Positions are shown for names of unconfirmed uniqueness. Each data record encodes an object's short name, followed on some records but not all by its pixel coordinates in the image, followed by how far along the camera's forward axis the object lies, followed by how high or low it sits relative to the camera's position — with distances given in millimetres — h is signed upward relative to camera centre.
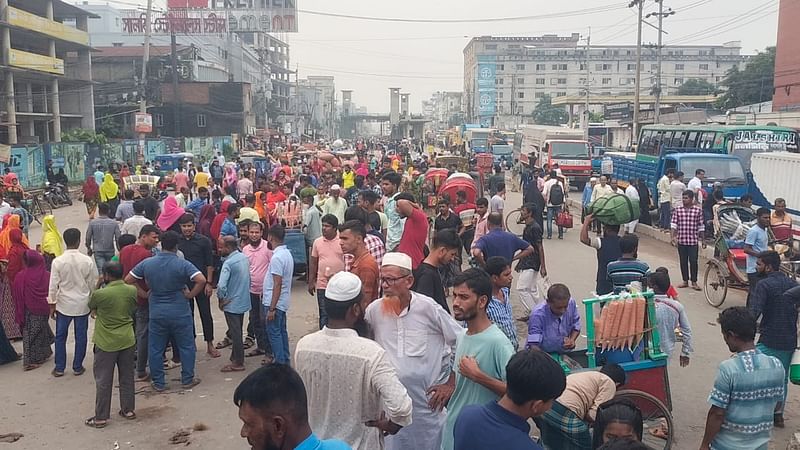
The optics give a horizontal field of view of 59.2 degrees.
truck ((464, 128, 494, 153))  50188 +30
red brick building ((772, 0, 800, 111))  40875 +4783
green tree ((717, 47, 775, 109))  52938 +4288
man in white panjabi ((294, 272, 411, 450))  3535 -1218
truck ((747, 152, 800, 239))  14312 -841
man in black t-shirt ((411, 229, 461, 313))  5141 -939
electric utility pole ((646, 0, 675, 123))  37625 +6303
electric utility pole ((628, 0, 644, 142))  36938 +4758
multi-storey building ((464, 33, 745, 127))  111688 +11045
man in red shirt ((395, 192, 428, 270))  7699 -1026
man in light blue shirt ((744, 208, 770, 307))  9312 -1364
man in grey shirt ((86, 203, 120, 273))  10094 -1357
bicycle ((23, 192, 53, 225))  21250 -2157
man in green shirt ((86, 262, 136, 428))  6371 -1828
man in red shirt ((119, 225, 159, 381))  7516 -1272
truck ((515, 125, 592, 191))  29766 -742
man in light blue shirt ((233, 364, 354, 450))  2508 -978
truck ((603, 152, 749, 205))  16766 -697
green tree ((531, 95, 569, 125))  89875 +3129
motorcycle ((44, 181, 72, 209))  24828 -1963
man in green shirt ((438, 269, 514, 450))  3707 -1132
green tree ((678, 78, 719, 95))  77875 +5852
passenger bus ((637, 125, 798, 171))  19172 -11
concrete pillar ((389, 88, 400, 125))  106875 +5419
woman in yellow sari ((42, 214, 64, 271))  9516 -1381
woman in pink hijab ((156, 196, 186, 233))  10883 -1179
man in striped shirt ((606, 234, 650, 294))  6742 -1264
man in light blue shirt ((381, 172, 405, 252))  9531 -1051
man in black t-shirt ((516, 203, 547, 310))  8625 -1720
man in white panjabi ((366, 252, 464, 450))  4176 -1205
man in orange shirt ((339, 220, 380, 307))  5801 -974
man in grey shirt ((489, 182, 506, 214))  13400 -1216
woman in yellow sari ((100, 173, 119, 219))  16953 -1247
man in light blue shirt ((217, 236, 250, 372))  7574 -1577
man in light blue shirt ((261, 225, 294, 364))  7160 -1617
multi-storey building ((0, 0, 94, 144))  34969 +3568
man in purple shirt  5500 -1453
